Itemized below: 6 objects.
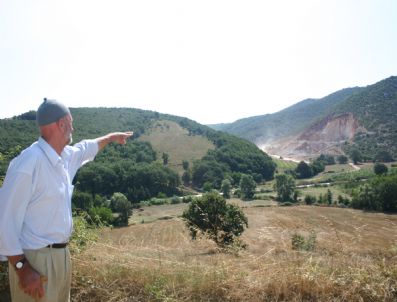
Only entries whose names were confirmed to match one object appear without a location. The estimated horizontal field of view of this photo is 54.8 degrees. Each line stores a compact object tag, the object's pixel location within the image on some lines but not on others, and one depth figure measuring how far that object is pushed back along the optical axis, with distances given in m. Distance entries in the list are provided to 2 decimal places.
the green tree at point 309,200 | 66.75
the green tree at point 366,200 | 56.48
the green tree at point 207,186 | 93.81
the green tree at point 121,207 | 54.67
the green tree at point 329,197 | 65.38
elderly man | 2.49
